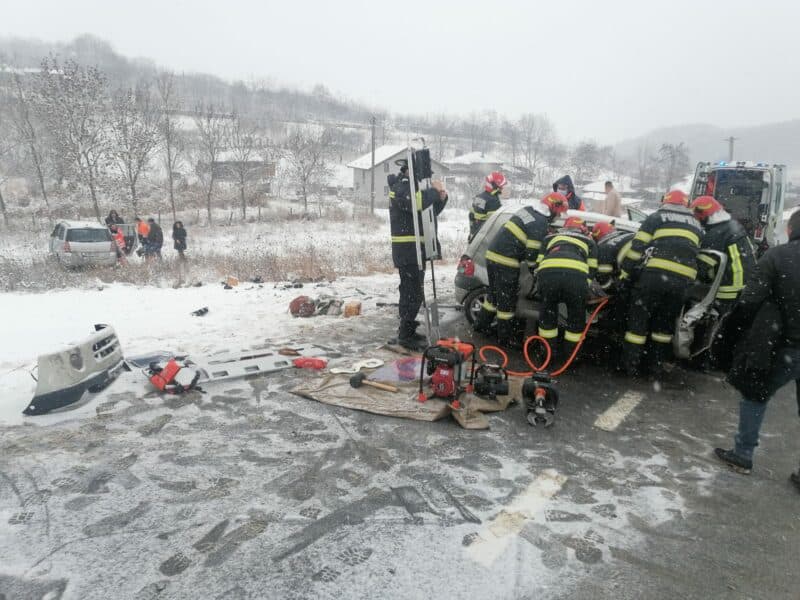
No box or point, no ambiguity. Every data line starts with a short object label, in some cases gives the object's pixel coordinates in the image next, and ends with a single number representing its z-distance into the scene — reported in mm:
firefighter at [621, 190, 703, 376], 4602
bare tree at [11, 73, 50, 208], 24781
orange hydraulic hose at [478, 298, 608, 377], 4740
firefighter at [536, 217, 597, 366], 4688
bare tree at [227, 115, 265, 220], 32656
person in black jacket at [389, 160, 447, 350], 5473
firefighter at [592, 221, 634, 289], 5301
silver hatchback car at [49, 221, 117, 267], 11906
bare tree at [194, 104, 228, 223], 30797
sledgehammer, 4512
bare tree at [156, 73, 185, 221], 26438
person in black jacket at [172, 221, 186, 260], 13258
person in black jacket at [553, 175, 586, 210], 8594
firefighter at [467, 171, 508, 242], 8242
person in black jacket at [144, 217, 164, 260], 13031
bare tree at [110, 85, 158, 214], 23469
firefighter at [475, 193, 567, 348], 5309
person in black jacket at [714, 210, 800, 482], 3139
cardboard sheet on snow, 4094
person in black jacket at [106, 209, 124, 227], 13945
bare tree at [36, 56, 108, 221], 22631
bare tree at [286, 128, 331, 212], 35812
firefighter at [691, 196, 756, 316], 4875
